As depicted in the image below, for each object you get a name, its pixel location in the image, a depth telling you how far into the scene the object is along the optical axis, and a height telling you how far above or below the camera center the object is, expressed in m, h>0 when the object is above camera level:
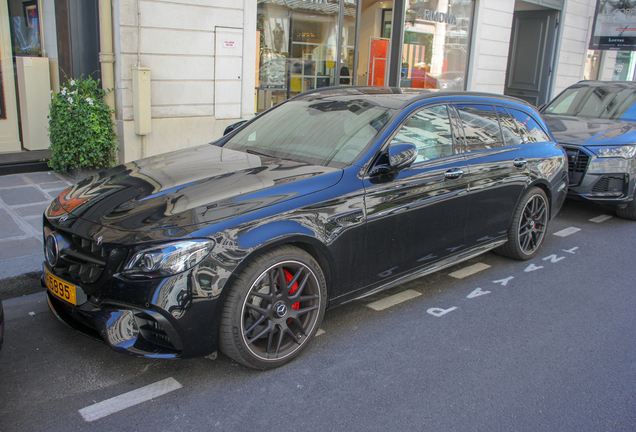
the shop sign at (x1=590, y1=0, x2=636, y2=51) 15.66 +2.01
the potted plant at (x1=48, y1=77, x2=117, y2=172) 6.94 -0.75
